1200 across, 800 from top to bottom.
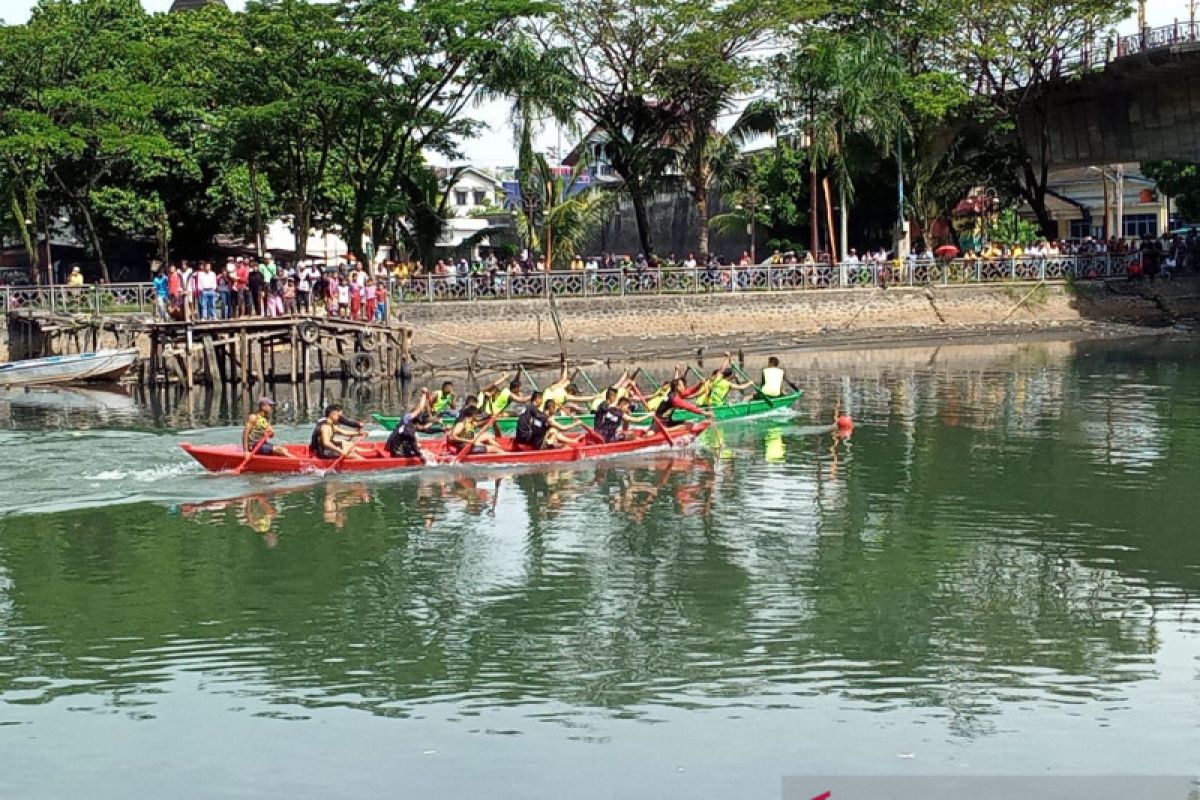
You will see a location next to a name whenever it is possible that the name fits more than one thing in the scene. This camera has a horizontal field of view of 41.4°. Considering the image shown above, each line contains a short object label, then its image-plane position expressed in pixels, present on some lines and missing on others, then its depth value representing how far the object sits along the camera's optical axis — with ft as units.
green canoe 98.72
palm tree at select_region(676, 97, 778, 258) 162.30
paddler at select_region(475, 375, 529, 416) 94.17
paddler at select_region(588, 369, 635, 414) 91.30
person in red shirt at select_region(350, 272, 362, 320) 134.41
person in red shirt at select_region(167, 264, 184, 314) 127.65
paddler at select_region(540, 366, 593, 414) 94.02
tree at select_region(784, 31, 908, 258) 159.33
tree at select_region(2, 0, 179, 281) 137.49
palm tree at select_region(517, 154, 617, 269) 161.17
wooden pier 126.82
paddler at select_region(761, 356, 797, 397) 106.52
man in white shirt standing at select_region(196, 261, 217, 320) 126.93
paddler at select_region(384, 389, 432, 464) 82.12
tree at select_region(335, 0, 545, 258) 144.25
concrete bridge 153.17
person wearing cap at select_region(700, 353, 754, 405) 103.81
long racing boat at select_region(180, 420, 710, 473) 79.46
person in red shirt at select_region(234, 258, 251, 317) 128.67
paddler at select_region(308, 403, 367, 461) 79.71
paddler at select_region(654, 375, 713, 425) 97.14
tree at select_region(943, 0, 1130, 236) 160.56
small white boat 127.13
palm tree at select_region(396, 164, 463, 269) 164.66
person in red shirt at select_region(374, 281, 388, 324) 136.46
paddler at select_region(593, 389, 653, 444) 89.61
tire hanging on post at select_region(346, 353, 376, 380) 134.31
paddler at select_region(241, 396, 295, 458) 79.71
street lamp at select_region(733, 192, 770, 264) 192.75
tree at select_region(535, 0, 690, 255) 155.12
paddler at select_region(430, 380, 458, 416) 94.38
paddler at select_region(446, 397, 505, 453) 85.05
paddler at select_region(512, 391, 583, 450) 86.02
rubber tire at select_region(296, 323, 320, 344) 128.67
